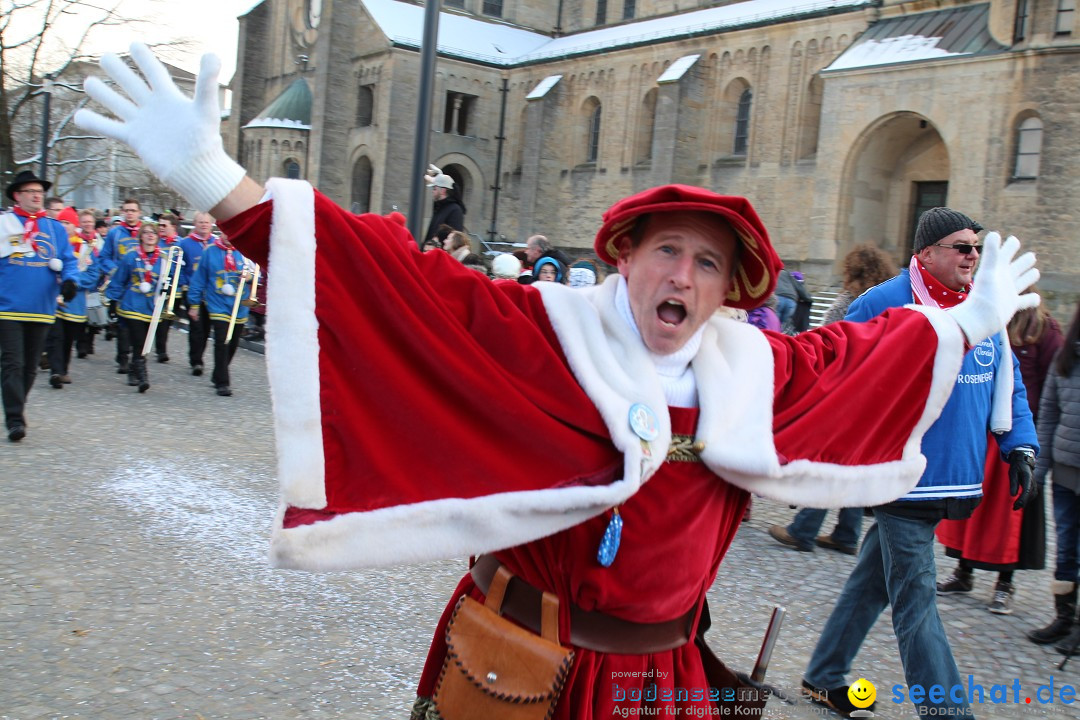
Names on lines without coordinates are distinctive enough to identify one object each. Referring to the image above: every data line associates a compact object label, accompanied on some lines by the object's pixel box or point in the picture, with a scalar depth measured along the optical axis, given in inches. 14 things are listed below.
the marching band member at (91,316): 567.5
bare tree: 1146.0
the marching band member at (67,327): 454.6
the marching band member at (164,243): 515.3
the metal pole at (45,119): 968.3
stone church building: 952.3
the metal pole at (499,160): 1721.2
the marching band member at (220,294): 474.6
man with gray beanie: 156.9
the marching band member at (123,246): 506.3
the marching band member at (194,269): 503.5
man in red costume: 79.0
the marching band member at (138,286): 488.4
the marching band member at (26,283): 334.0
